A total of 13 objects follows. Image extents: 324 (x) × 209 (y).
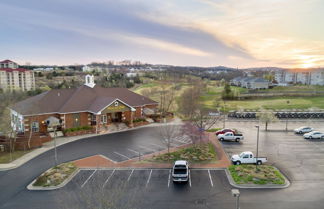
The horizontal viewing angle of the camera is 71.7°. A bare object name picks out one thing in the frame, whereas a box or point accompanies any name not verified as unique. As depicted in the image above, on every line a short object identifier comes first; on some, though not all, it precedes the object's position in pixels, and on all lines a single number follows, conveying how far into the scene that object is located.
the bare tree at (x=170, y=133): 32.47
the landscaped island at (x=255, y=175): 19.41
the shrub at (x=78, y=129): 34.87
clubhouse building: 34.91
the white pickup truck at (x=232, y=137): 31.55
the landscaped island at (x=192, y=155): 24.47
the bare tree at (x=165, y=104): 52.09
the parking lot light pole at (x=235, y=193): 13.18
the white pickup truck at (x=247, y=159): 23.44
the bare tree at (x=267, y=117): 35.84
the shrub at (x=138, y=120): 41.33
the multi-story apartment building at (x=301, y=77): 137.12
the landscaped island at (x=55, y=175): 19.56
